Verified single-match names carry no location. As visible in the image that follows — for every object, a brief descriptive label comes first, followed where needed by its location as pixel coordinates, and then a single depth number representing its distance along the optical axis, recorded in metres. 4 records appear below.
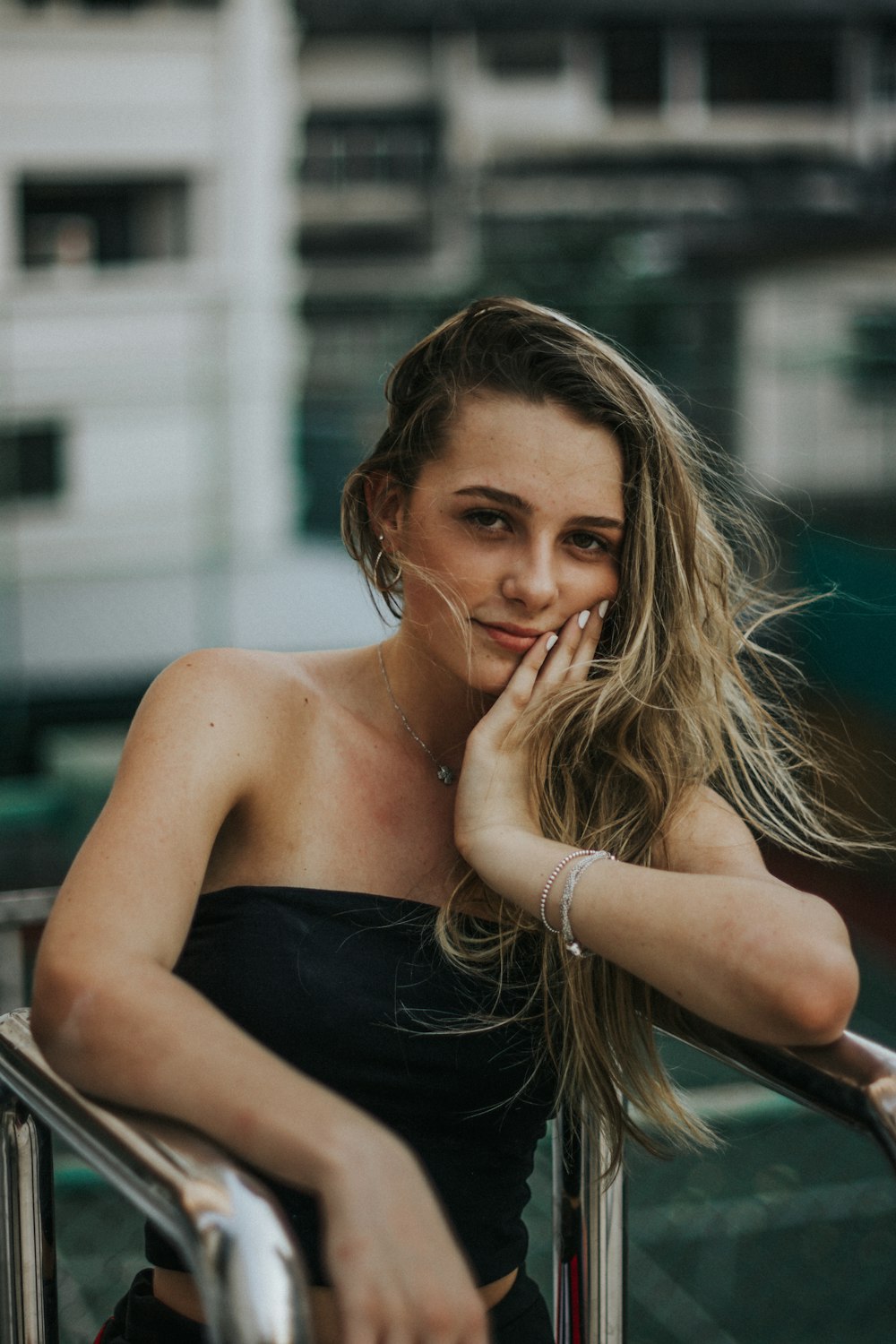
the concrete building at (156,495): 6.93
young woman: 1.38
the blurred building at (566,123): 30.28
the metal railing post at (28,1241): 1.41
